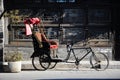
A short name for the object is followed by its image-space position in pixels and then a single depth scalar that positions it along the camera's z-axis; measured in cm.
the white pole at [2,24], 2028
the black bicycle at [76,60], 1873
